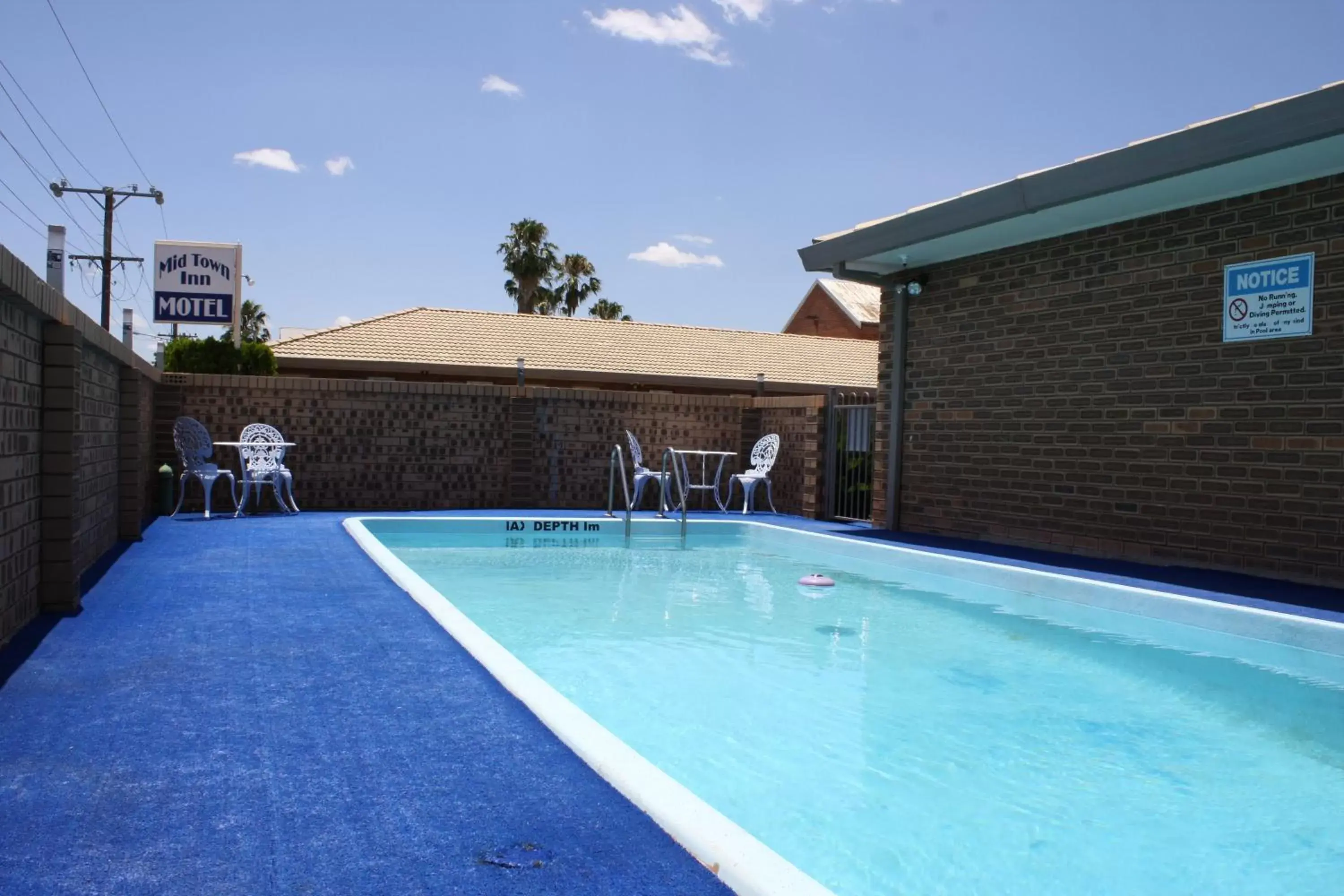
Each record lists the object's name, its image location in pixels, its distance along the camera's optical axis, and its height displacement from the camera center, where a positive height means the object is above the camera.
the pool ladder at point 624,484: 10.75 -0.57
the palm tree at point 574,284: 44.62 +6.42
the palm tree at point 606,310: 45.62 +5.43
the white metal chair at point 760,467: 13.43 -0.40
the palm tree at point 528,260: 42.25 +6.98
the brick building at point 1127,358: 7.18 +0.77
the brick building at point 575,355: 22.98 +1.85
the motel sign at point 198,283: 17.50 +2.32
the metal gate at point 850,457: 12.50 -0.22
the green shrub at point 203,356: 13.16 +0.81
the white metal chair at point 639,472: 12.98 -0.49
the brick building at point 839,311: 32.41 +4.22
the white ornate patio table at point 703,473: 13.24 -0.52
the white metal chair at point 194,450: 11.27 -0.34
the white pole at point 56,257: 5.54 +0.87
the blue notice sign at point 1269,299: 7.31 +1.13
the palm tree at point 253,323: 61.44 +5.92
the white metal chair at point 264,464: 11.59 -0.49
